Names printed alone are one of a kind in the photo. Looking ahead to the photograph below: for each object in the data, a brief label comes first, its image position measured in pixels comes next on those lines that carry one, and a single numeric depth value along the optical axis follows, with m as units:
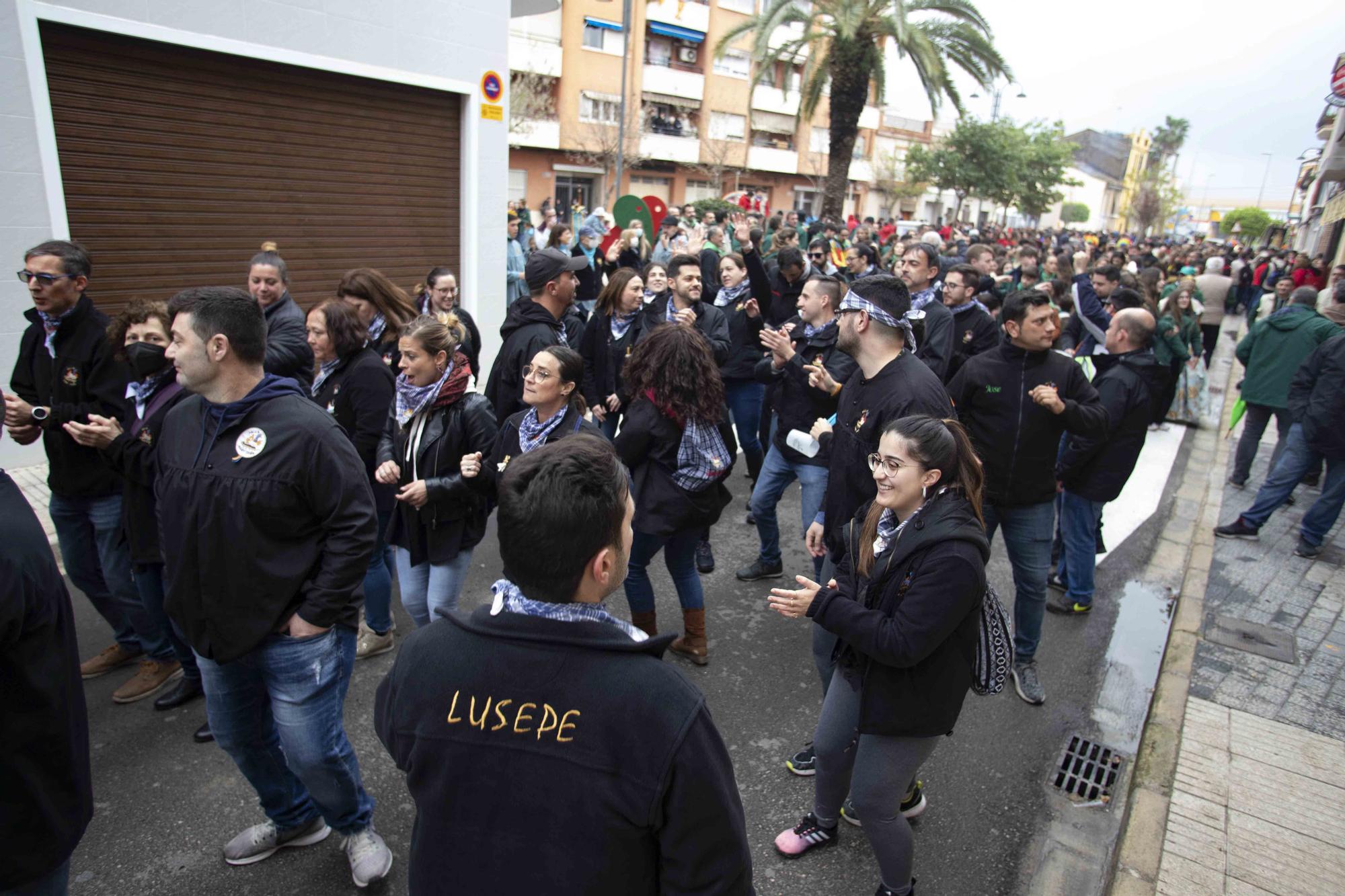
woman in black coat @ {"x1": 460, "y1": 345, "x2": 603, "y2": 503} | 3.57
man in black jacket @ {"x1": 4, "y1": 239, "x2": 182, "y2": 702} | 3.67
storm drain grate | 3.62
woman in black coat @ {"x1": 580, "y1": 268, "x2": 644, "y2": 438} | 5.67
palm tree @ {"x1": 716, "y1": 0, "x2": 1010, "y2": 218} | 15.99
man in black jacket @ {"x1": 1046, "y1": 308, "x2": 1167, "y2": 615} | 4.91
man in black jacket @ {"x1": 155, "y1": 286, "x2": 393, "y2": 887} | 2.51
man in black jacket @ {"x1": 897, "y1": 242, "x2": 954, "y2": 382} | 5.49
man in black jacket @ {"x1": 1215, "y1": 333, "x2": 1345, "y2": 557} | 6.02
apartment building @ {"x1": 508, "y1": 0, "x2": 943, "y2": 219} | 32.28
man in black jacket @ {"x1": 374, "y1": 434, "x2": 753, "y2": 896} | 1.36
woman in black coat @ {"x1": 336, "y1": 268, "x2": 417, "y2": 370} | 4.71
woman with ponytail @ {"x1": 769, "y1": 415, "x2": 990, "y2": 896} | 2.46
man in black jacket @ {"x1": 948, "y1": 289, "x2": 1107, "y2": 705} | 4.12
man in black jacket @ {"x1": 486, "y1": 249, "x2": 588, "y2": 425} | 4.79
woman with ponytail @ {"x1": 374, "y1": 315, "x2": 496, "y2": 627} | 3.56
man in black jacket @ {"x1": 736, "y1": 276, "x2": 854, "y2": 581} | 4.76
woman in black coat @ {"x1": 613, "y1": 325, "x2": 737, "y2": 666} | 3.96
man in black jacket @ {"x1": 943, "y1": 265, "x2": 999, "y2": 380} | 6.35
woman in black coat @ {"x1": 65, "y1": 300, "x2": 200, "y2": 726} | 3.35
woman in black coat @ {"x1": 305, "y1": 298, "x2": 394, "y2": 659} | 4.10
